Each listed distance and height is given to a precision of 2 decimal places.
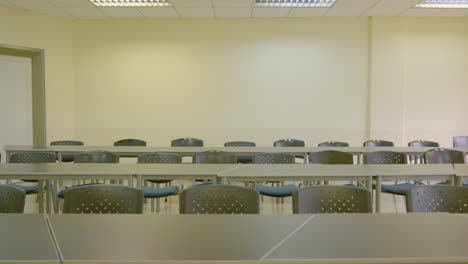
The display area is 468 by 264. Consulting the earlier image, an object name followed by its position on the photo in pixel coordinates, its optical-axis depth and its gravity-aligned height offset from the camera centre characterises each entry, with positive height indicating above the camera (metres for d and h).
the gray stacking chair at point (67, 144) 5.09 -0.38
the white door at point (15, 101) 6.13 +0.33
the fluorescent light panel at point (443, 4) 5.68 +1.92
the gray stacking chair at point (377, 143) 5.50 -0.37
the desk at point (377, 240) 1.28 -0.50
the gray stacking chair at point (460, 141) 5.73 -0.34
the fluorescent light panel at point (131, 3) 5.67 +1.92
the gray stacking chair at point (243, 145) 4.93 -0.45
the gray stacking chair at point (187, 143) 5.58 -0.37
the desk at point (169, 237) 1.29 -0.50
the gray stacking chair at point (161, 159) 3.81 -0.43
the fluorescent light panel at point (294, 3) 5.66 +1.92
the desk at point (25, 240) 1.26 -0.49
